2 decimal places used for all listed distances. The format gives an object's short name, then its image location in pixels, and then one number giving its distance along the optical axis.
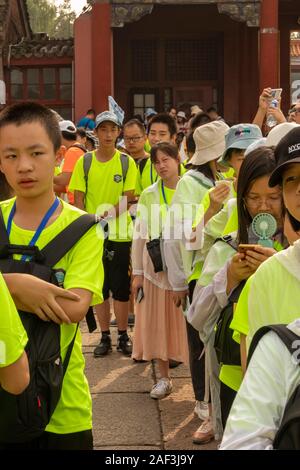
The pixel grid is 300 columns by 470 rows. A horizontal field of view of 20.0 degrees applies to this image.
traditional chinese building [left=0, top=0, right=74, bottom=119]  18.16
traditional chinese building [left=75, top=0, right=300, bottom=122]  18.31
